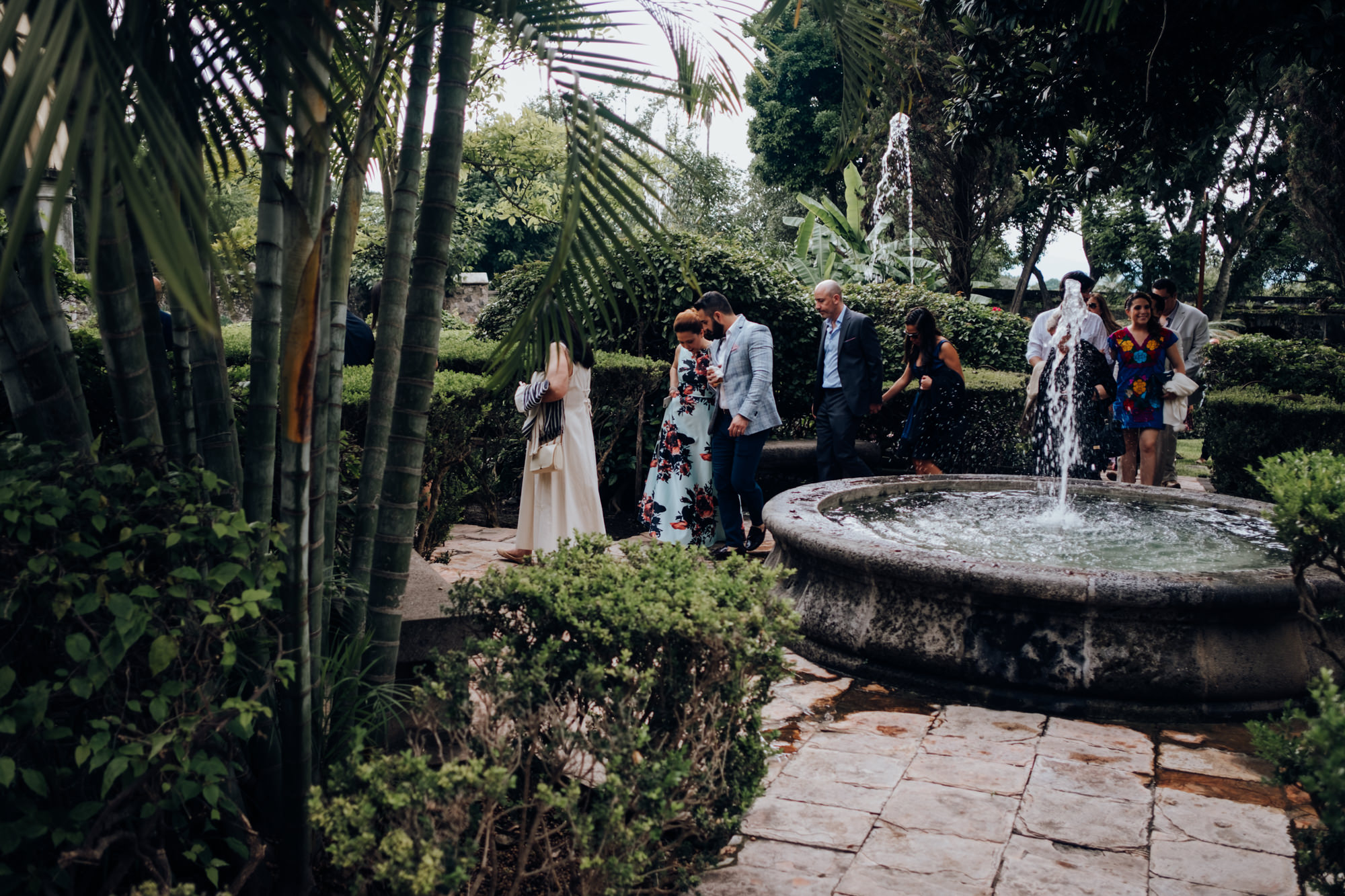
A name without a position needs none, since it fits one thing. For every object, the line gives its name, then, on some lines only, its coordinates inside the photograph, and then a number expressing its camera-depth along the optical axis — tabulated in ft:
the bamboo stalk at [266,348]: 7.15
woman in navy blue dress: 26.81
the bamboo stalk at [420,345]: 7.85
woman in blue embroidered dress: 26.30
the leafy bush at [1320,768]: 6.11
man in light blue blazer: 22.34
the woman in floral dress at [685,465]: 23.86
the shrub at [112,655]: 5.97
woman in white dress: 21.08
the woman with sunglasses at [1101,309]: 27.89
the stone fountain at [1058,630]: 13.19
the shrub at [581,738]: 6.53
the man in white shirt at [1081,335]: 27.81
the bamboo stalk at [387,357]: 8.29
